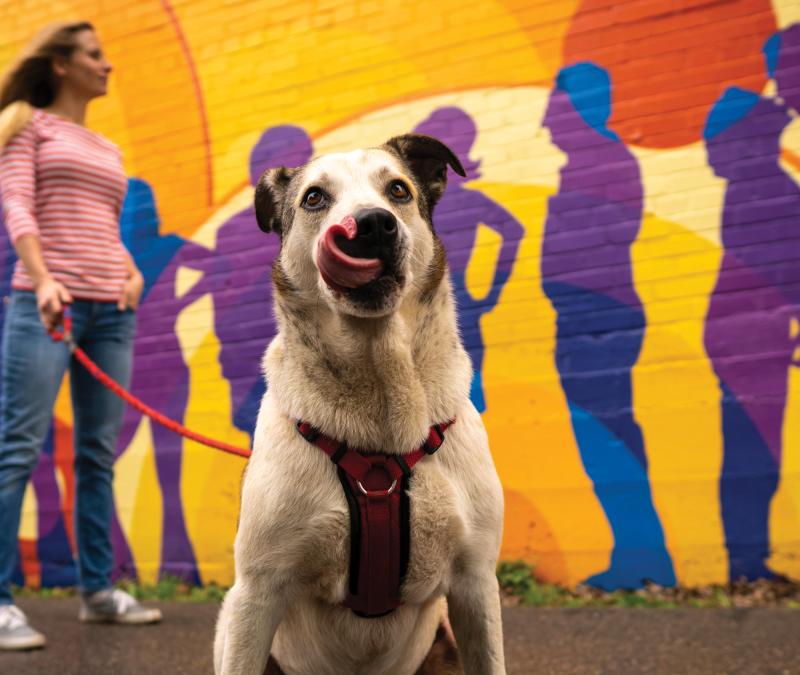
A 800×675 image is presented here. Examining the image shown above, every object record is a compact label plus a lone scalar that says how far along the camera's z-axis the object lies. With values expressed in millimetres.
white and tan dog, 1679
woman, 3135
